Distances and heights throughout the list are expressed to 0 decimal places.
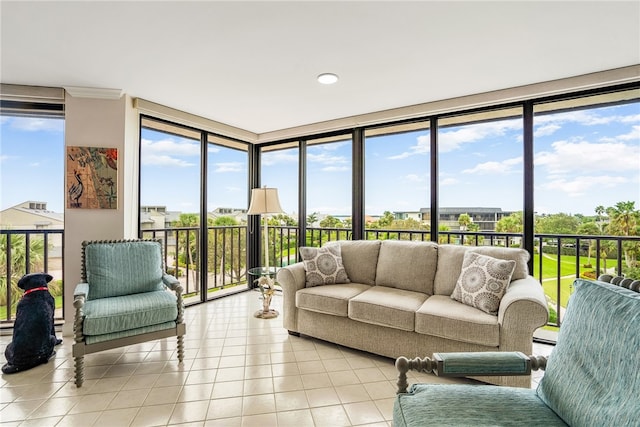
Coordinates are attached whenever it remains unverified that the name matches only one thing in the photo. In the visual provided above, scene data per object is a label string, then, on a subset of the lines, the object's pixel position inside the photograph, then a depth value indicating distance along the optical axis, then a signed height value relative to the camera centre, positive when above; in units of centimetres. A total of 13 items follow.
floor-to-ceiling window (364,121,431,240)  372 +46
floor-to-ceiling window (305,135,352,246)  423 +40
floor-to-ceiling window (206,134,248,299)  434 +7
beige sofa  207 -69
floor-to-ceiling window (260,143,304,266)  468 +41
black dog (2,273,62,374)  232 -86
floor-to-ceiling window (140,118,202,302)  362 +29
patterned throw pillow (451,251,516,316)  227 -50
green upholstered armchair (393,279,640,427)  91 -56
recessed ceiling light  272 +125
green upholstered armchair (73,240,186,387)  217 -66
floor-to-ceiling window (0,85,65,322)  305 +24
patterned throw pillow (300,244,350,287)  310 -50
